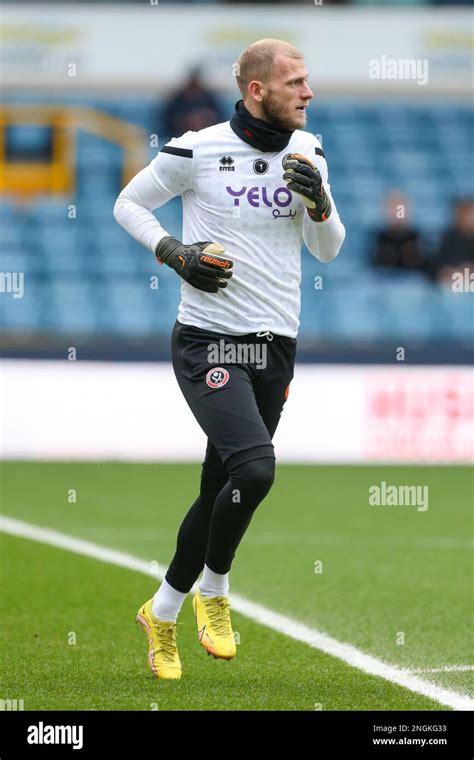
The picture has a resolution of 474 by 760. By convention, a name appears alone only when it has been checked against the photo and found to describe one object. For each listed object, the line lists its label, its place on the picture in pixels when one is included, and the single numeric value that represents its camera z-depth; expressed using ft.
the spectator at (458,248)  57.82
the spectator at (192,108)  62.95
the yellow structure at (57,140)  71.67
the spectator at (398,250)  59.62
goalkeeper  19.70
